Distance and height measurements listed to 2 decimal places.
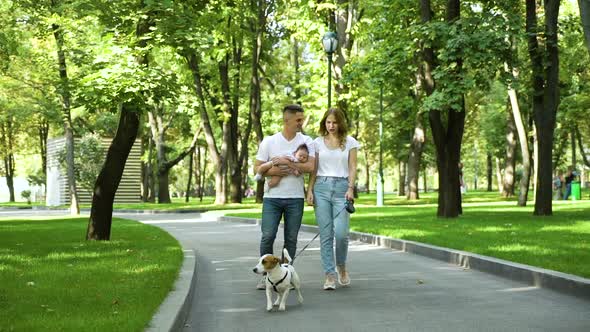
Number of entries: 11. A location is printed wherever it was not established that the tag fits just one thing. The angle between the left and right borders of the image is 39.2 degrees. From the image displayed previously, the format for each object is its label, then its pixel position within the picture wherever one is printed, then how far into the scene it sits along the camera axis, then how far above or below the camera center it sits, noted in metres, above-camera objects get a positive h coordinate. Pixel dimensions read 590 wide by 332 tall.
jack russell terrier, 7.45 -0.75
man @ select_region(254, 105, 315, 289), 8.56 +0.17
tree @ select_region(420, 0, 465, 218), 21.81 +1.51
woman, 8.98 +0.18
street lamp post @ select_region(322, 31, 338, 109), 23.69 +4.40
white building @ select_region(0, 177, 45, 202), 118.04 +1.08
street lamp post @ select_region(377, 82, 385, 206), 34.76 +0.26
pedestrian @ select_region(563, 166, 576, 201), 40.31 +0.90
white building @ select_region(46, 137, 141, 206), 52.94 +0.87
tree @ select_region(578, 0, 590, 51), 8.84 +1.93
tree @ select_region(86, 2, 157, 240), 15.52 +0.54
